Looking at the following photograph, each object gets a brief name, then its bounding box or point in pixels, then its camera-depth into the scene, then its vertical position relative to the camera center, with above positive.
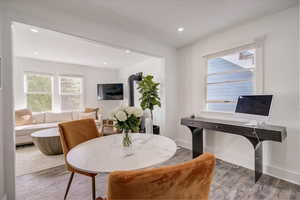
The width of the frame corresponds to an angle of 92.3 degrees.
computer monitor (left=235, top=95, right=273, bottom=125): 2.14 -0.16
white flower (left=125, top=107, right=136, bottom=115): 1.45 -0.12
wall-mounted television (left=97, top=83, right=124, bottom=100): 5.89 +0.30
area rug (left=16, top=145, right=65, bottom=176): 2.58 -1.25
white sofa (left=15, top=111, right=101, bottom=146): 3.65 -0.73
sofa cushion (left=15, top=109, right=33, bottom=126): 4.04 -0.50
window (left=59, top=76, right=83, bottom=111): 5.34 +0.22
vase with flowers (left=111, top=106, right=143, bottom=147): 1.44 -0.23
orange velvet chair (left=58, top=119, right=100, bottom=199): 1.75 -0.46
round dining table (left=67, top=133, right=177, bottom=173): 1.10 -0.51
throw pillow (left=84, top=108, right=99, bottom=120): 5.38 -0.43
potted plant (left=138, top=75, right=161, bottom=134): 3.60 +0.10
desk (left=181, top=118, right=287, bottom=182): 1.92 -0.50
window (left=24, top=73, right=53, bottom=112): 4.67 +0.26
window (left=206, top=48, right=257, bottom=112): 2.60 +0.39
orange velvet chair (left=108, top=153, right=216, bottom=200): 0.57 -0.36
